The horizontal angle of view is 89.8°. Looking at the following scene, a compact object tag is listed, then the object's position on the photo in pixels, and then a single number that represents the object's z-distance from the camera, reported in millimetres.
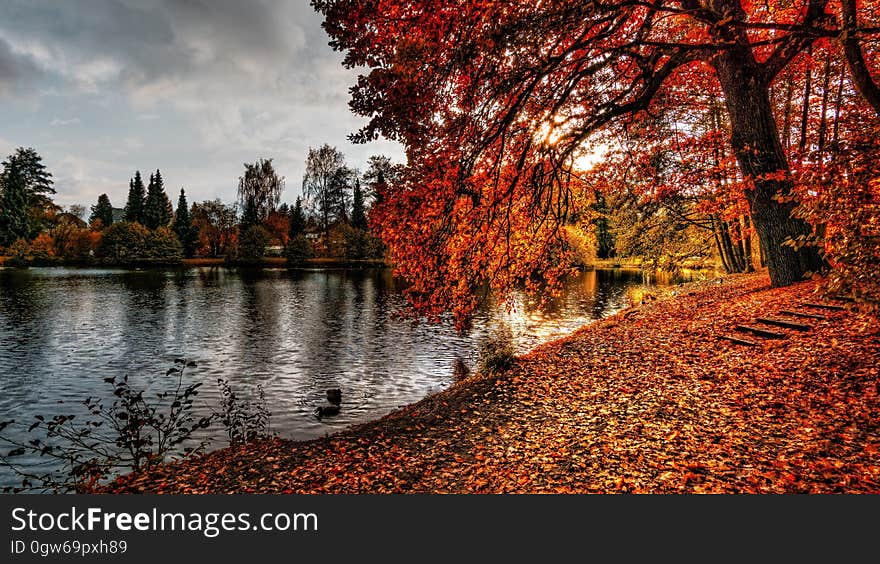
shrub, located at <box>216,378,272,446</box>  8977
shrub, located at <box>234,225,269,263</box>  65125
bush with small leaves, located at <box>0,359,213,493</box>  6895
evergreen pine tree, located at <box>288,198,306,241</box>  69062
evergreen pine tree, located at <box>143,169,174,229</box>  77062
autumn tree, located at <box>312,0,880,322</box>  6102
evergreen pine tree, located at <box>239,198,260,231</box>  71688
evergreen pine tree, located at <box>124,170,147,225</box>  77250
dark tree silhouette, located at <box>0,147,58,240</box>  63000
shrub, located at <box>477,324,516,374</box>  10430
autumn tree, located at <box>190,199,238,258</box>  77250
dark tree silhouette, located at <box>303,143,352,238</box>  70562
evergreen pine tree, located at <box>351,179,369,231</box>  67062
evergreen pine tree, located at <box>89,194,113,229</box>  87775
